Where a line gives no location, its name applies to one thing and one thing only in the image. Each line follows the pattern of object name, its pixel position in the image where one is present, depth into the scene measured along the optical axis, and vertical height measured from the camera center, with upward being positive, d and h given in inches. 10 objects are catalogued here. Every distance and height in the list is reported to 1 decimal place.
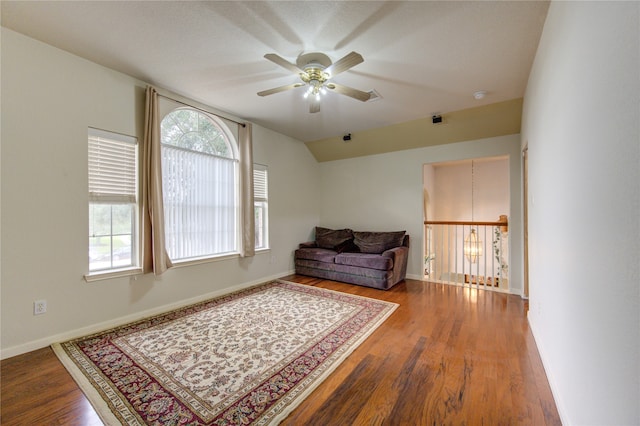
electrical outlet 92.4 -33.0
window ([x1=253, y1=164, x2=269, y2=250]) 182.1 +5.8
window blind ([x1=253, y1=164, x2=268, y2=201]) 180.4 +22.3
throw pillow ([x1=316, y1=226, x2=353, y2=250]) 204.8 -18.7
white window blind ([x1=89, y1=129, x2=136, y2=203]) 107.4 +20.5
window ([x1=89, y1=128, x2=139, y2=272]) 108.0 +5.6
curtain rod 128.5 +57.9
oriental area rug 64.5 -47.6
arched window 134.1 +16.2
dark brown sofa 164.2 -29.5
